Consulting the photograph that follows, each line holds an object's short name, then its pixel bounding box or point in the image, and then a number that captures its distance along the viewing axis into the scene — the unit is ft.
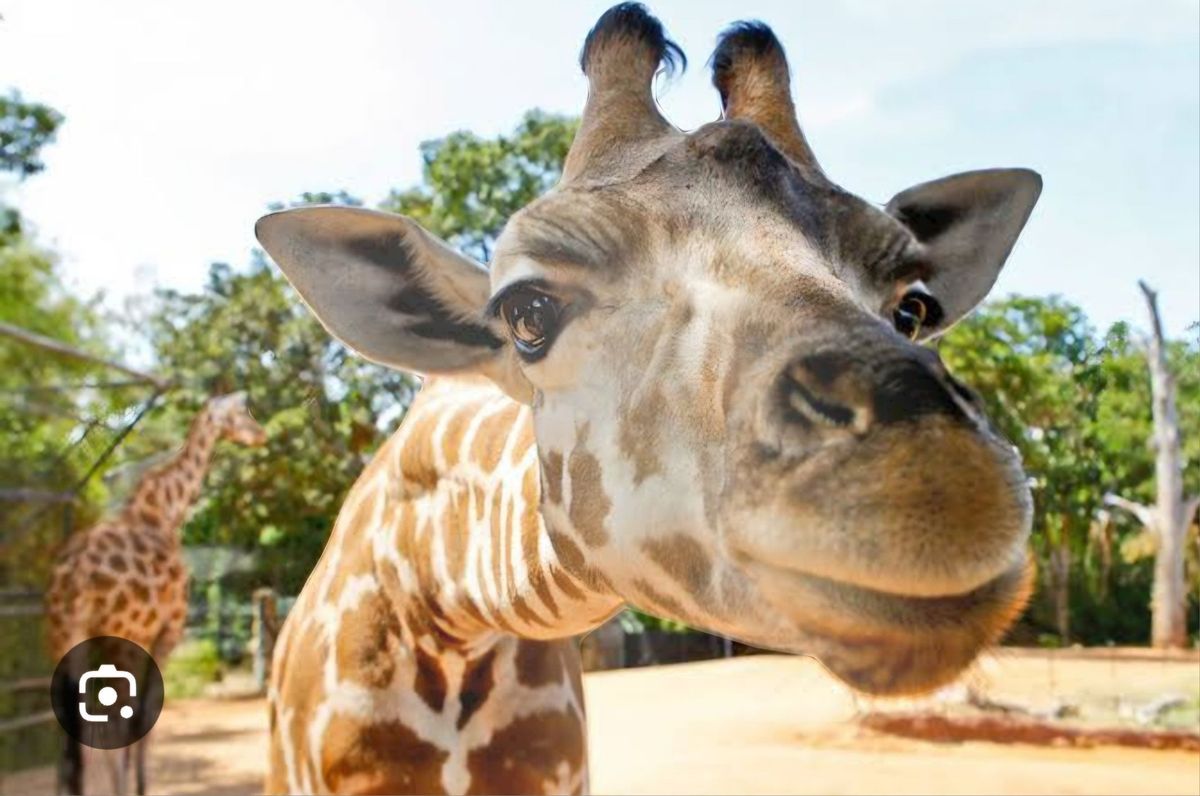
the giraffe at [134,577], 27.84
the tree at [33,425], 29.94
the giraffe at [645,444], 4.56
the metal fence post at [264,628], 64.91
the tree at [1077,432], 68.95
